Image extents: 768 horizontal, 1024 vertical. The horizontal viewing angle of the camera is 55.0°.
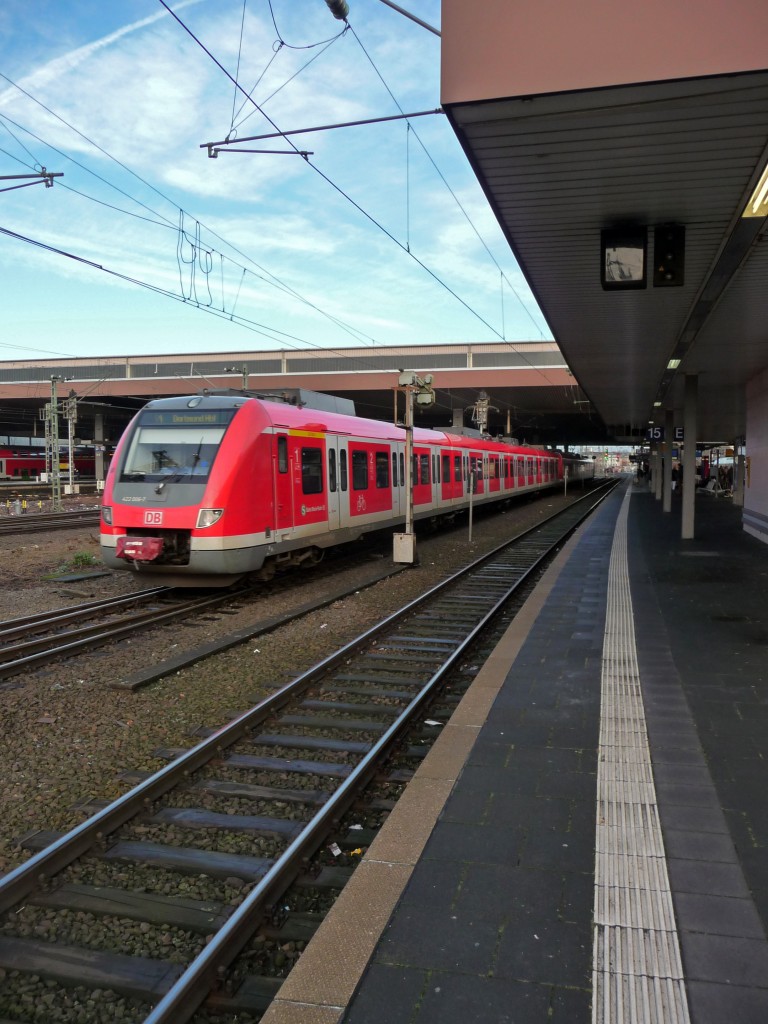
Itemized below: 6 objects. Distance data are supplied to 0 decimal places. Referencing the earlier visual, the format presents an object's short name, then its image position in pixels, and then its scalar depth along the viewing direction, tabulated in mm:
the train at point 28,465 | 55231
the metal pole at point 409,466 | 13897
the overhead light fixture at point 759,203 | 5570
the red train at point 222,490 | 9422
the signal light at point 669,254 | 6637
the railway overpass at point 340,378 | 37062
